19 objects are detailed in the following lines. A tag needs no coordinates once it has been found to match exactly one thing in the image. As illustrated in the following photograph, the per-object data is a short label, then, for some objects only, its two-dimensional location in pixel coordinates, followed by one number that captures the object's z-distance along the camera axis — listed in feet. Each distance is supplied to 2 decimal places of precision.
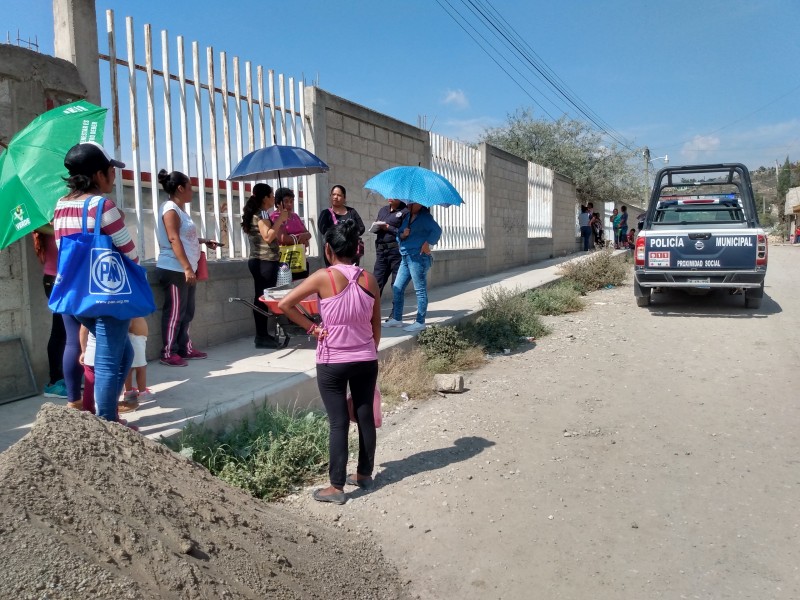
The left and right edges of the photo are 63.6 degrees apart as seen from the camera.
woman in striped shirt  11.28
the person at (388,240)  24.18
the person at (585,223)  76.64
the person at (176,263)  17.22
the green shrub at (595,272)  43.19
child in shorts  13.89
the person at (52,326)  14.30
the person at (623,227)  74.44
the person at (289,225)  20.47
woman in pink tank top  11.62
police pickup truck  30.19
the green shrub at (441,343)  22.48
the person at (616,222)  76.48
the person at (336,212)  23.30
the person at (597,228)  77.92
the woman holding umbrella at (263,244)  20.16
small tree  91.45
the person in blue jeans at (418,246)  24.07
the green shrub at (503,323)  25.63
